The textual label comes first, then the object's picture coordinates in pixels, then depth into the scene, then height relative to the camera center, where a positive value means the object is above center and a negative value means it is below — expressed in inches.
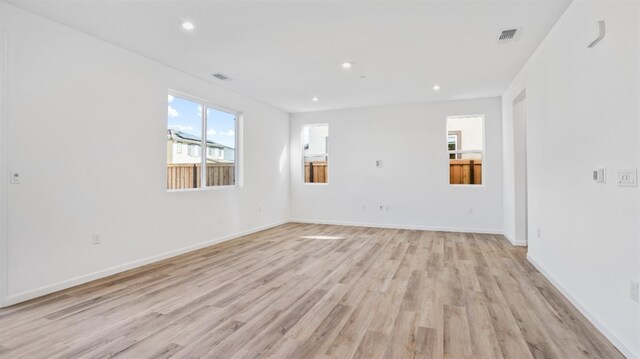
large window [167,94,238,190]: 174.9 +22.9
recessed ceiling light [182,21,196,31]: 119.0 +60.4
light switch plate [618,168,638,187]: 71.1 +0.4
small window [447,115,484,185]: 242.8 +25.0
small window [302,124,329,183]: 292.2 +27.1
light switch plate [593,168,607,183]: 84.0 +1.3
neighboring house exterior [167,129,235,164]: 173.3 +19.4
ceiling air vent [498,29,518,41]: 125.3 +59.8
